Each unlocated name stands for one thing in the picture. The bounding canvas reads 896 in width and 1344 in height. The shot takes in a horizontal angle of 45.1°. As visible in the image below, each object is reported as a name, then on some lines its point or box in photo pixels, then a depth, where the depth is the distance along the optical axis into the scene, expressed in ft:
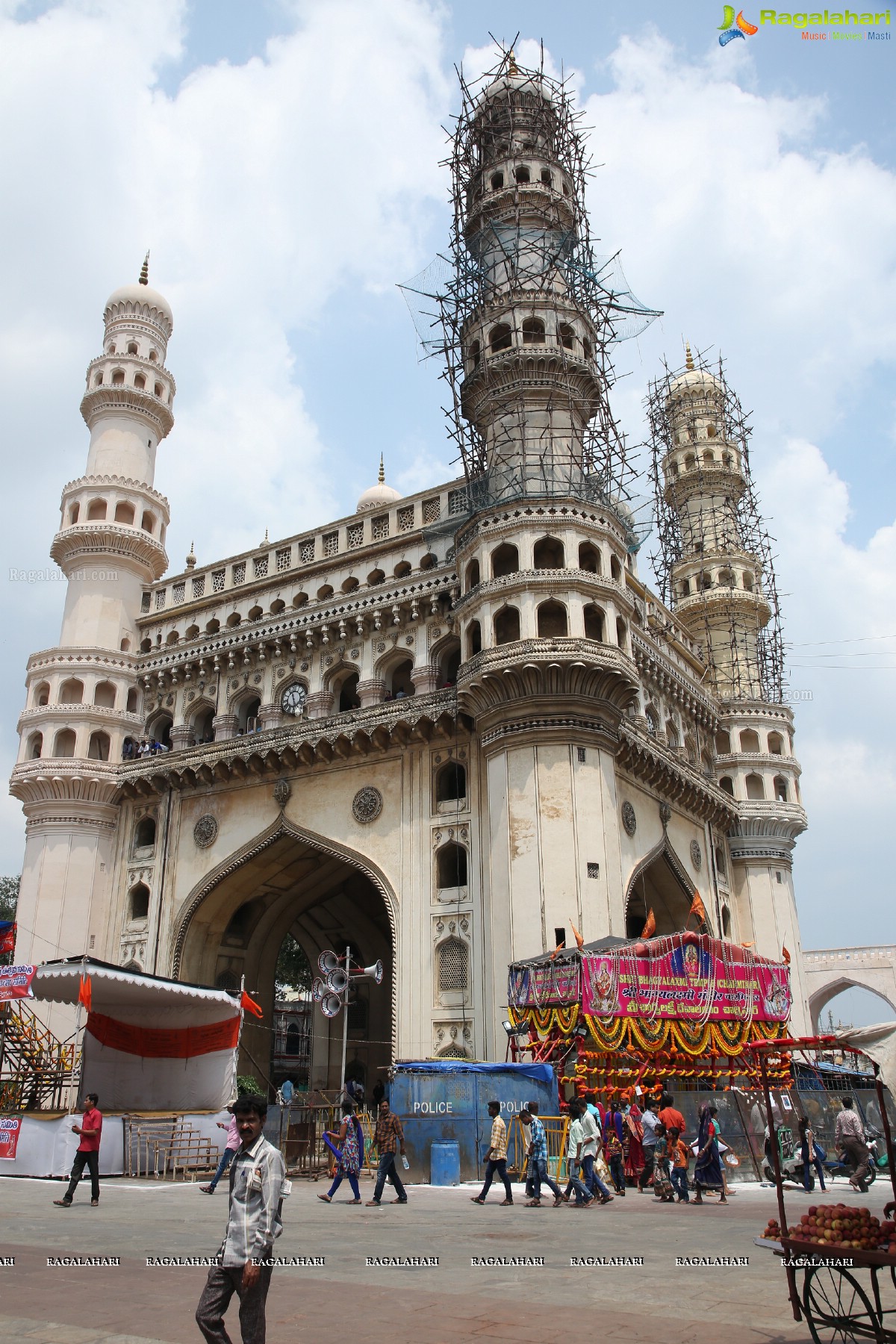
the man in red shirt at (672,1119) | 51.31
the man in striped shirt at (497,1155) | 45.88
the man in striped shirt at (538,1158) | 45.52
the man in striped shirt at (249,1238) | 16.55
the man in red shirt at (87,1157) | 43.65
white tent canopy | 75.05
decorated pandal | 62.54
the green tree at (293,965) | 173.27
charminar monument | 80.53
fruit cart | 17.74
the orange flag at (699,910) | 80.84
